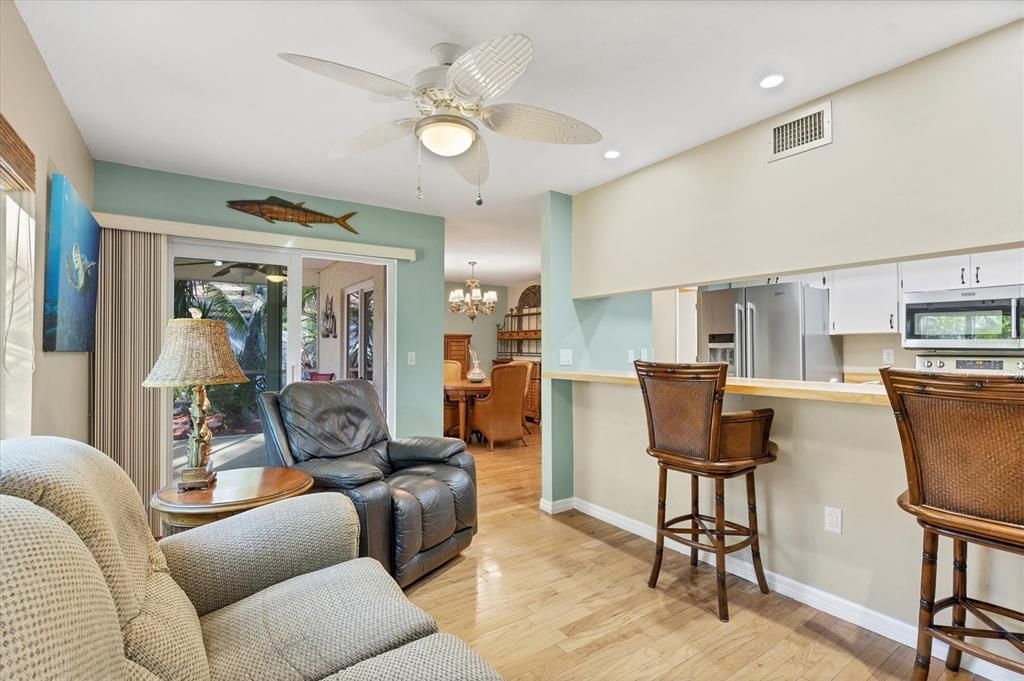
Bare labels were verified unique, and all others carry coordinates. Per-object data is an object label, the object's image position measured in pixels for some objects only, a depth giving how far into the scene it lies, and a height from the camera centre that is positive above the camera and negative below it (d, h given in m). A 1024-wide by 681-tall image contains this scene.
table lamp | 1.93 -0.10
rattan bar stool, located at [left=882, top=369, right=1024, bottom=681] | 1.41 -0.38
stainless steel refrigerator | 3.74 +0.10
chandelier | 6.71 +0.60
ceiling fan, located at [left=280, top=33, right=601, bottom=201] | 1.56 +0.90
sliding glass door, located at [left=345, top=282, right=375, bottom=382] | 4.54 +0.12
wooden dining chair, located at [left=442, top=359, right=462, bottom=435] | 6.39 -0.95
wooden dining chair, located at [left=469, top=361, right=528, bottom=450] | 5.61 -0.75
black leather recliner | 2.36 -0.69
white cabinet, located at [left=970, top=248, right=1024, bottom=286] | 3.08 +0.49
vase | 6.50 -0.41
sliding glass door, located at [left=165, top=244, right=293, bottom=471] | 3.47 +0.16
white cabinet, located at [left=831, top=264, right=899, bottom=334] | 3.69 +0.34
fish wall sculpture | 3.56 +0.99
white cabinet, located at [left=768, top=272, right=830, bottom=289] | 3.98 +0.53
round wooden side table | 1.85 -0.61
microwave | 3.11 +0.17
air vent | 2.29 +1.03
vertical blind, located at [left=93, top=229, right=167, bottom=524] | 3.06 -0.06
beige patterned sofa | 0.63 -0.56
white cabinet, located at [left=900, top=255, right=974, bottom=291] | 3.29 +0.50
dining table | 6.10 -0.63
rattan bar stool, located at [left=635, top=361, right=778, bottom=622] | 2.19 -0.43
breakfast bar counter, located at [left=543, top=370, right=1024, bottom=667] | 2.01 -0.79
